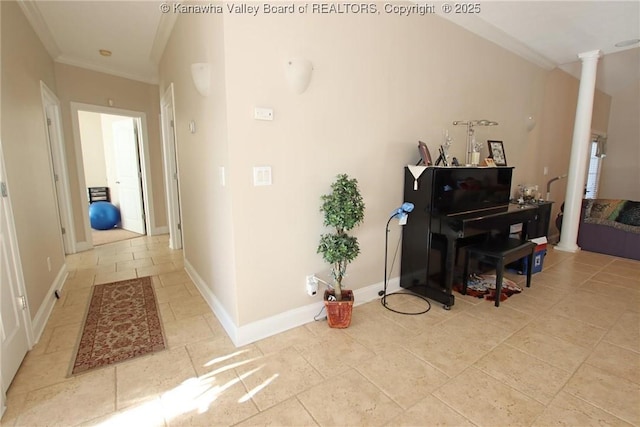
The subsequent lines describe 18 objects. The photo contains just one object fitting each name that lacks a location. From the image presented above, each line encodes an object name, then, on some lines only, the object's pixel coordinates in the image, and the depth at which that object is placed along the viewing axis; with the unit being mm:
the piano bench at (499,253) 2600
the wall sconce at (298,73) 1979
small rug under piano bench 2857
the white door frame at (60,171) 3920
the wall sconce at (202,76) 2082
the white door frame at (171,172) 3978
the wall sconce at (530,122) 4045
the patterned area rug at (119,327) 2002
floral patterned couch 3906
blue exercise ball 5594
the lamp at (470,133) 3056
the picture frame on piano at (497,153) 3574
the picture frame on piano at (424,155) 2637
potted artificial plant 2158
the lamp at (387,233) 2517
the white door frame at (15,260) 1866
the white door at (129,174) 5141
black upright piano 2578
